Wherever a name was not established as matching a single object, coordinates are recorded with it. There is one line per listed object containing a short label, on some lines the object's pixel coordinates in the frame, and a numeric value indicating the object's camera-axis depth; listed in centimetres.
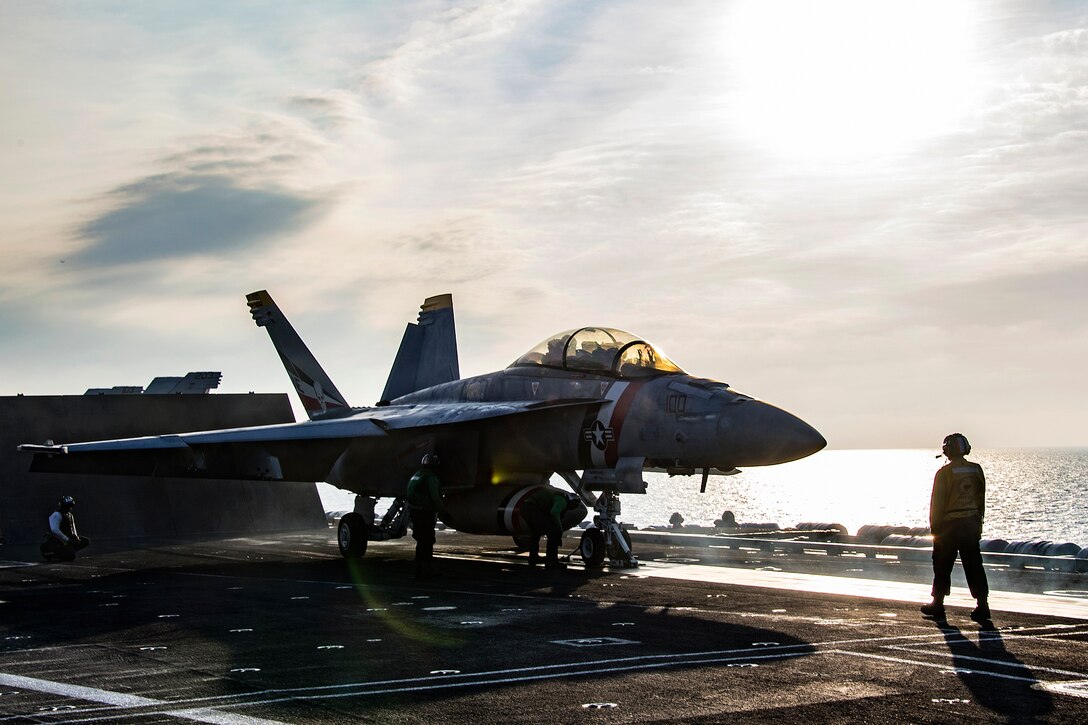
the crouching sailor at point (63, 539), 2294
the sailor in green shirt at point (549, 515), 1867
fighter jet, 1688
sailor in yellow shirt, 1209
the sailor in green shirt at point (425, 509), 1722
